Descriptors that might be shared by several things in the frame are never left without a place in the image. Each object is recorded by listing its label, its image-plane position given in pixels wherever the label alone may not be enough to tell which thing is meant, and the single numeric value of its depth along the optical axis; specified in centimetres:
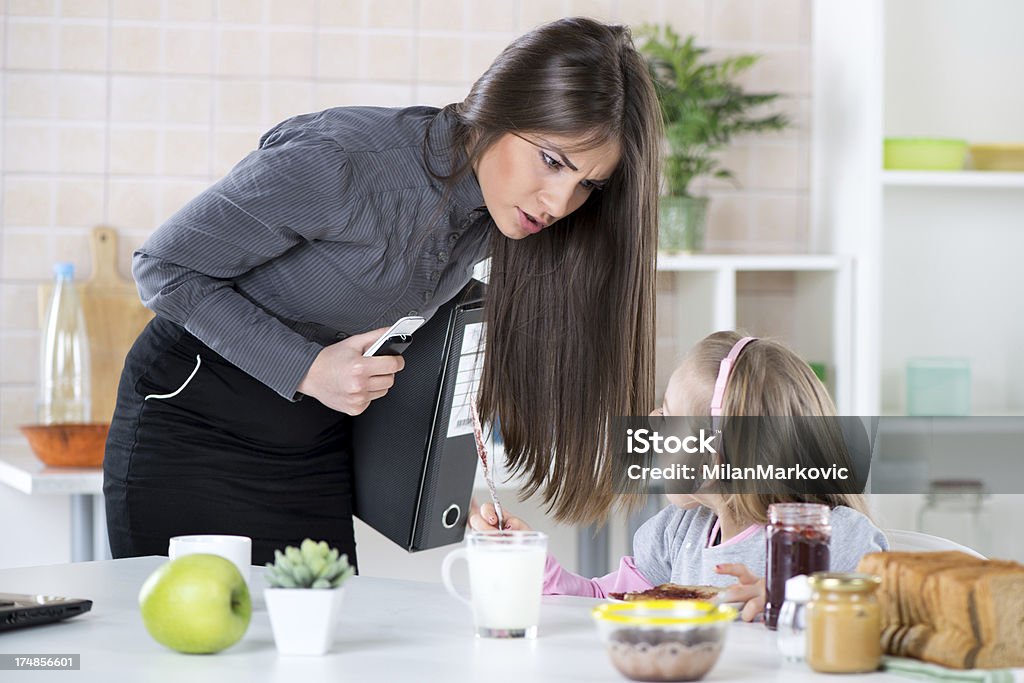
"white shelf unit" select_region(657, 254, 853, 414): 414
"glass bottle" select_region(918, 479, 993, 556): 450
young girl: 234
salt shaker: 186
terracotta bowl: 358
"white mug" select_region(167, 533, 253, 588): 205
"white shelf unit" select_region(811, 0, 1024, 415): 443
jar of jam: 197
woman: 249
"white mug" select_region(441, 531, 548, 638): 192
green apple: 185
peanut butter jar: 182
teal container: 414
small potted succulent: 185
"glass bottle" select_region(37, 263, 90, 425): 408
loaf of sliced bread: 181
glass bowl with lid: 179
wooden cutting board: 419
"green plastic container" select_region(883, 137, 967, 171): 416
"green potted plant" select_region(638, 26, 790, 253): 420
